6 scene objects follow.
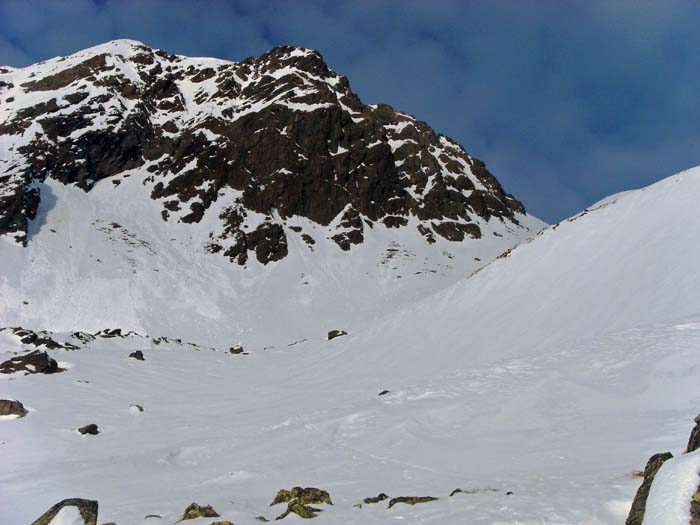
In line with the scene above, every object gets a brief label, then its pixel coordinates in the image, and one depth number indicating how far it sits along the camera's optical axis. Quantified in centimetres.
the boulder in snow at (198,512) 902
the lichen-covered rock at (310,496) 941
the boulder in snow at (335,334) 4459
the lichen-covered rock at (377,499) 937
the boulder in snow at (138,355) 3222
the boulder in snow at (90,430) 1858
